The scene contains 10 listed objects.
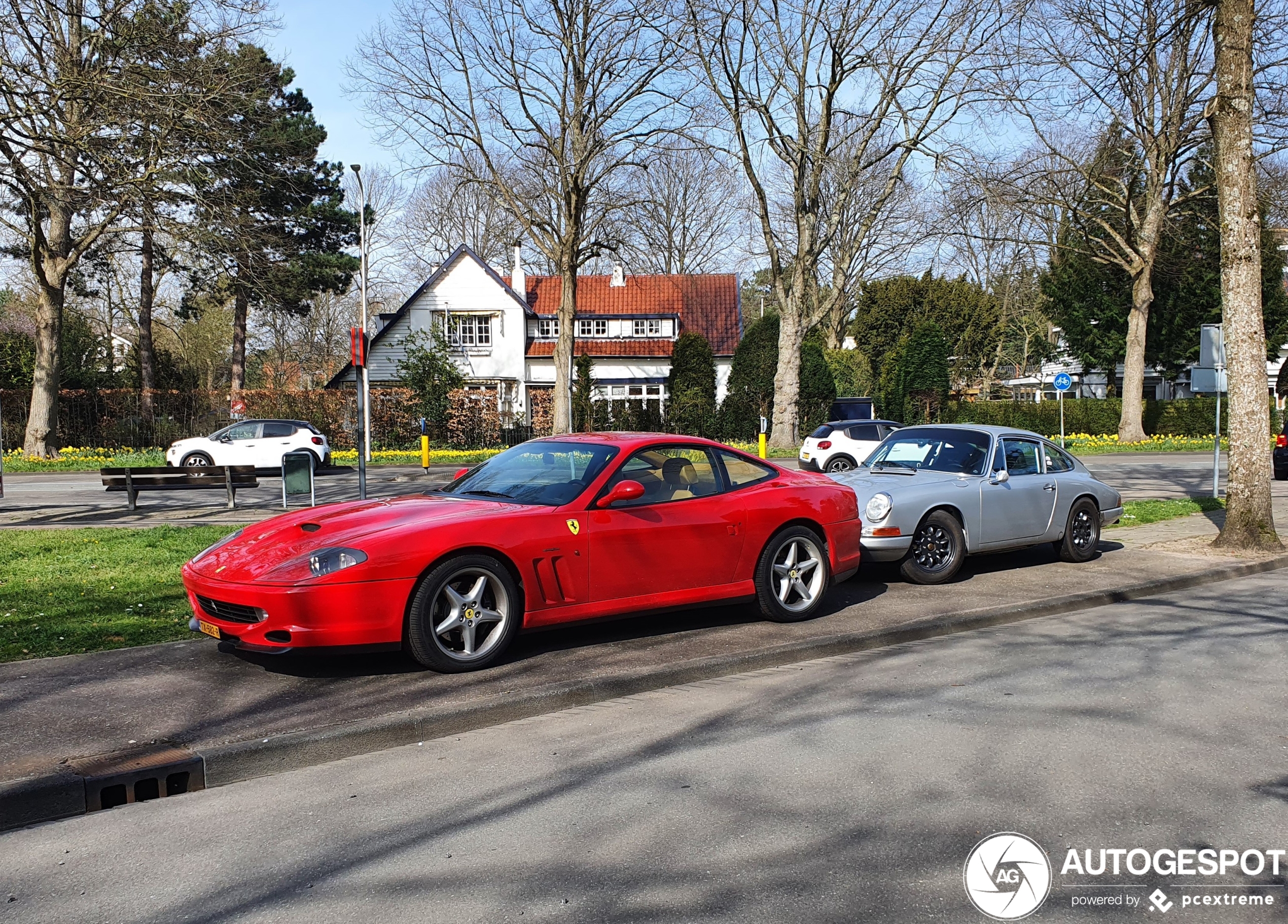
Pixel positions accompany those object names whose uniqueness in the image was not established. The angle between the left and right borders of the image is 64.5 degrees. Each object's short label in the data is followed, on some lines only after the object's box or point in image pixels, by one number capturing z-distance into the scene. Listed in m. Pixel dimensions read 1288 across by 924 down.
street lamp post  30.28
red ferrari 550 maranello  5.82
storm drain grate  4.44
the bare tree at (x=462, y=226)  58.28
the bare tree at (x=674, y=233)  57.91
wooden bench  15.54
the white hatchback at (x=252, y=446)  24.58
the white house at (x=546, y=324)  47.34
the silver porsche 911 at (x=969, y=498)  9.31
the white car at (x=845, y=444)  23.16
